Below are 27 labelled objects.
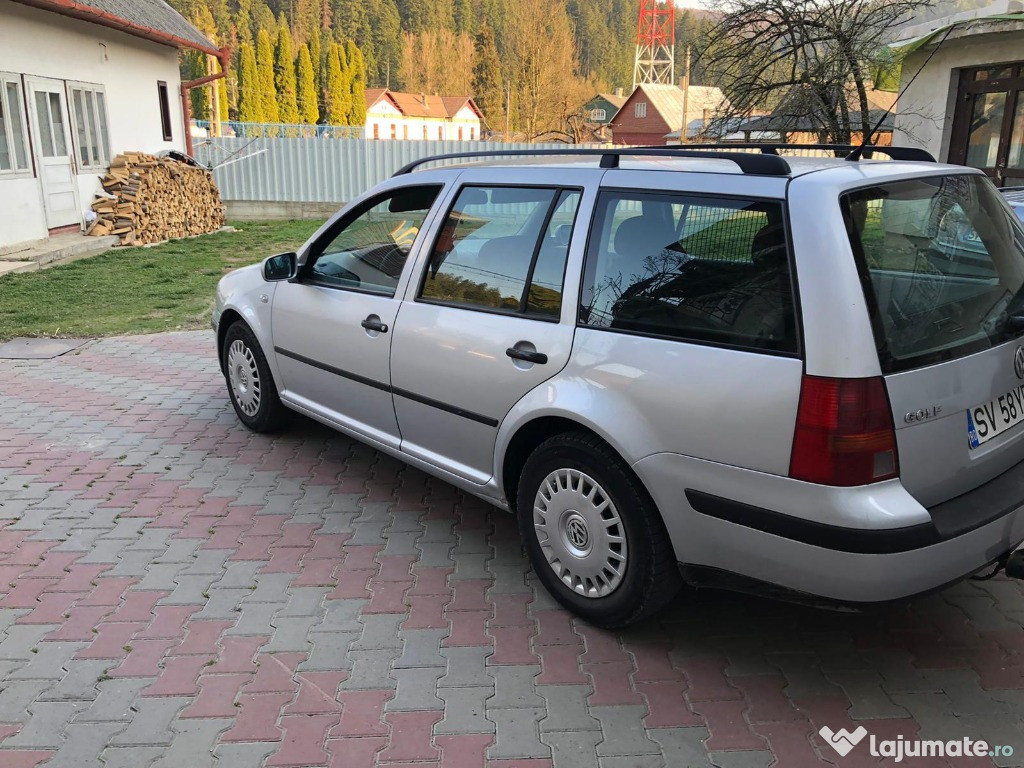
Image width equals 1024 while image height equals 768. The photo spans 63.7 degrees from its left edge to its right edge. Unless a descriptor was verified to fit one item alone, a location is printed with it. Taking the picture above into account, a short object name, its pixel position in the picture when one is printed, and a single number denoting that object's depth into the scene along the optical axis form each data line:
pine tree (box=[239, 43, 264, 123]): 71.00
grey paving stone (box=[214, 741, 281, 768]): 2.51
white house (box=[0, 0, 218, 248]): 13.16
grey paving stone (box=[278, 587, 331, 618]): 3.35
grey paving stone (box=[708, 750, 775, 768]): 2.49
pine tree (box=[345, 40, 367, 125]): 82.00
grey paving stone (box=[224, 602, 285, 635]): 3.22
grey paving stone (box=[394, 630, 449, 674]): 3.01
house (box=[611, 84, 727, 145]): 71.25
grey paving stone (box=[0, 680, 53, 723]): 2.73
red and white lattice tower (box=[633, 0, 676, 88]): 86.69
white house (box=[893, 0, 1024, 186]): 10.66
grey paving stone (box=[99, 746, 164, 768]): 2.52
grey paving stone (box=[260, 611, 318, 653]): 3.10
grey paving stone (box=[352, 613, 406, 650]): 3.11
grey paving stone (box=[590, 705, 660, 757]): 2.56
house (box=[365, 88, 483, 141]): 87.62
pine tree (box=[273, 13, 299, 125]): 74.62
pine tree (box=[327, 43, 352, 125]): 78.44
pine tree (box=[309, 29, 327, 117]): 83.38
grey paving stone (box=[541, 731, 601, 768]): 2.51
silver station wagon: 2.45
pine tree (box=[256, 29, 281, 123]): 72.31
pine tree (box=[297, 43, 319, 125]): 76.19
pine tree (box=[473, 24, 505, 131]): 92.50
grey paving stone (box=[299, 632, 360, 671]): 2.99
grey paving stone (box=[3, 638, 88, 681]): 2.95
